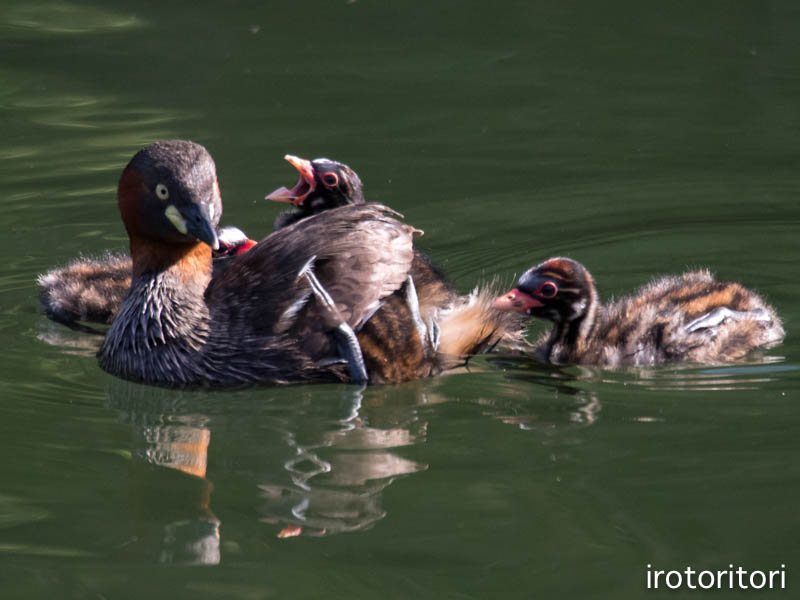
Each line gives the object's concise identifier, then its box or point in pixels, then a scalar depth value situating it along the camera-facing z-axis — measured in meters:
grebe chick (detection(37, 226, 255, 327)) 13.28
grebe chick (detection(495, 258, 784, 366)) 11.78
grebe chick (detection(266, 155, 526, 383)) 11.13
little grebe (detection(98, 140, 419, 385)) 11.01
